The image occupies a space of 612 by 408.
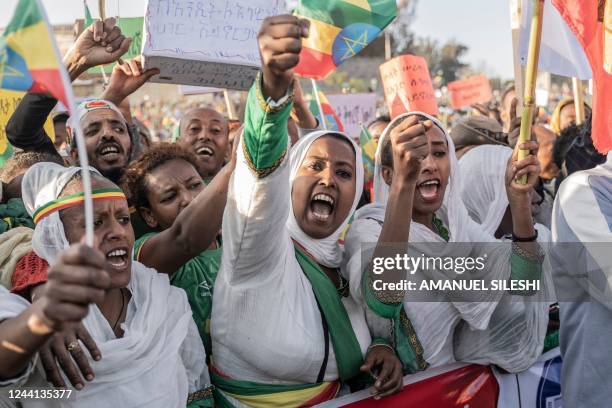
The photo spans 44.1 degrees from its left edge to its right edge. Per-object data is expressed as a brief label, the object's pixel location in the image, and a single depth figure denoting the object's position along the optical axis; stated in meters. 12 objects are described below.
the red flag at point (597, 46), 2.71
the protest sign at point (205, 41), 3.07
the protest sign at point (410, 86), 6.85
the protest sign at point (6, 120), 4.16
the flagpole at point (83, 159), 1.51
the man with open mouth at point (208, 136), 4.83
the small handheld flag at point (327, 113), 6.62
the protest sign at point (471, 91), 11.17
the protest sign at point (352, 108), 8.00
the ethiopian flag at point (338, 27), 5.12
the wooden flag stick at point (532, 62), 2.66
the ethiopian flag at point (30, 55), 1.64
